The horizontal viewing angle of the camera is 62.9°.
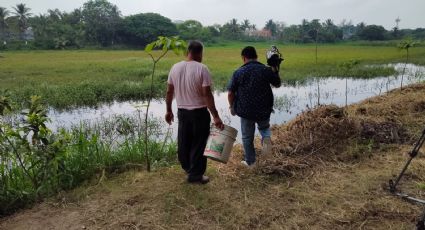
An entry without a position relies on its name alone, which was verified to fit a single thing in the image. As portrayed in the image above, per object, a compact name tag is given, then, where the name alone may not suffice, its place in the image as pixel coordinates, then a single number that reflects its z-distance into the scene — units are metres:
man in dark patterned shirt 3.78
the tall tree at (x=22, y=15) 46.56
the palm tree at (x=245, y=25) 67.46
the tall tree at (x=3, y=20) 44.28
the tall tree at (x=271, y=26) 75.50
